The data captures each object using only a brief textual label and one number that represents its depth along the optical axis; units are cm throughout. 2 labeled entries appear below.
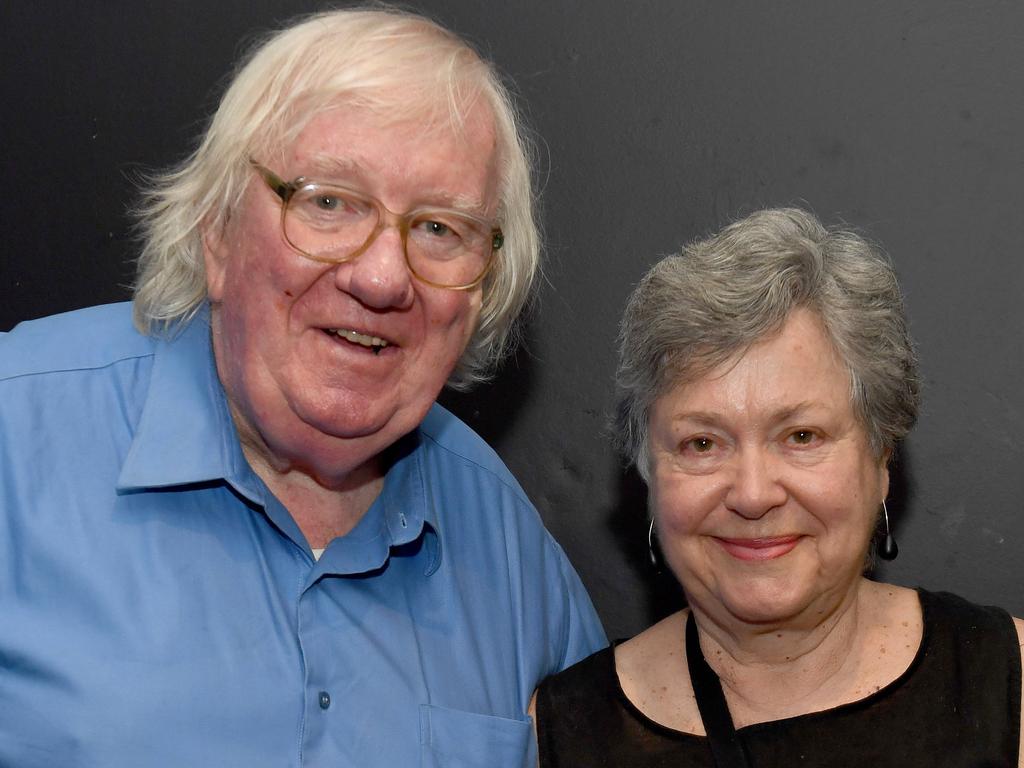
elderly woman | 97
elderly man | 90
